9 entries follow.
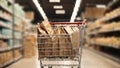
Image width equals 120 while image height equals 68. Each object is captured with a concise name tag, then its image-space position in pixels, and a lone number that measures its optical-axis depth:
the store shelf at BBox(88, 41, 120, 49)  7.52
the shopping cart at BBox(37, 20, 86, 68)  2.59
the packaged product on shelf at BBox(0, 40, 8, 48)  6.33
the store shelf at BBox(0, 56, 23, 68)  6.12
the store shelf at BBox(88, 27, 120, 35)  7.69
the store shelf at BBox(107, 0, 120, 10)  8.91
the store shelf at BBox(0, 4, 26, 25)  6.59
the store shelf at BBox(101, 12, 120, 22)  7.82
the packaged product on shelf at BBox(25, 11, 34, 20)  13.46
